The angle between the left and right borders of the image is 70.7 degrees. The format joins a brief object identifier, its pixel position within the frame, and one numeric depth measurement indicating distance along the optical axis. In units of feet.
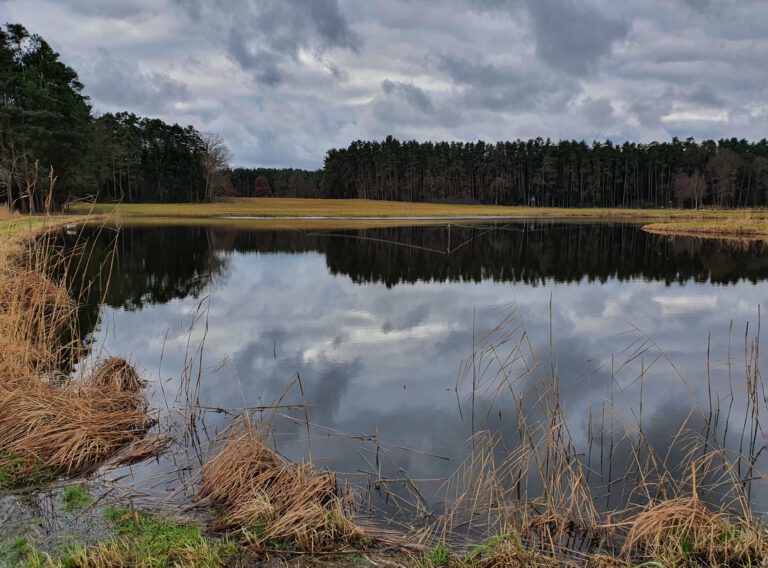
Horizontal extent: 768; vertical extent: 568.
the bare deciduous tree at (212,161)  348.59
